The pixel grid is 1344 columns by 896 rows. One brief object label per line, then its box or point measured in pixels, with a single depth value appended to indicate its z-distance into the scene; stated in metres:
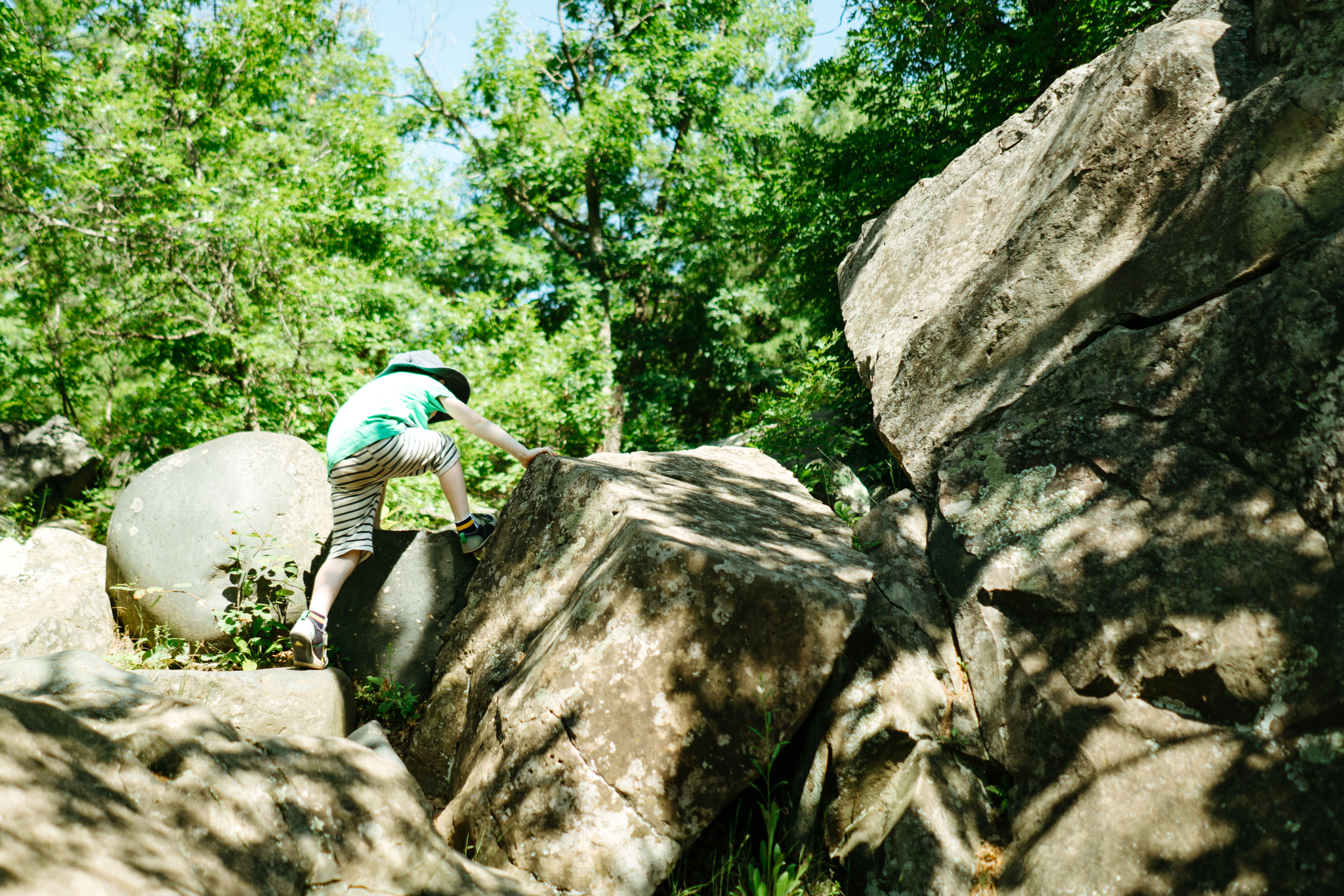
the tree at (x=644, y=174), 14.72
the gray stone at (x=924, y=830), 2.80
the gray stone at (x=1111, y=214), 3.21
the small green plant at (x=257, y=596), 4.91
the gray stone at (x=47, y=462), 9.31
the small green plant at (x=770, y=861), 2.85
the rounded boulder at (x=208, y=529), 5.03
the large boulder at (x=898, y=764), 2.86
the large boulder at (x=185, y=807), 1.85
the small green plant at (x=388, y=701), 4.37
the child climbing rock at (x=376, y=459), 4.39
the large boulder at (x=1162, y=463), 2.46
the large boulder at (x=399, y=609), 4.62
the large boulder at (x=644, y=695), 2.94
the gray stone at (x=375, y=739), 3.05
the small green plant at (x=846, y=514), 5.33
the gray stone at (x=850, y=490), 5.65
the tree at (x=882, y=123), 6.62
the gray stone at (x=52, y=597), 4.79
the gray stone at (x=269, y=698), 3.97
